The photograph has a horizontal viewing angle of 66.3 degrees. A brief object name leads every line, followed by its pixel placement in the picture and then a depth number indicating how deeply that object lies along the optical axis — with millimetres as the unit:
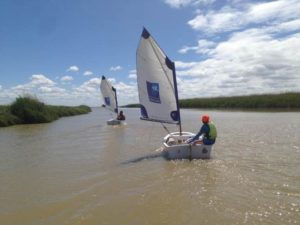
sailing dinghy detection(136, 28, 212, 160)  10631
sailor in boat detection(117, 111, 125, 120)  23872
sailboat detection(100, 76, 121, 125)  26265
